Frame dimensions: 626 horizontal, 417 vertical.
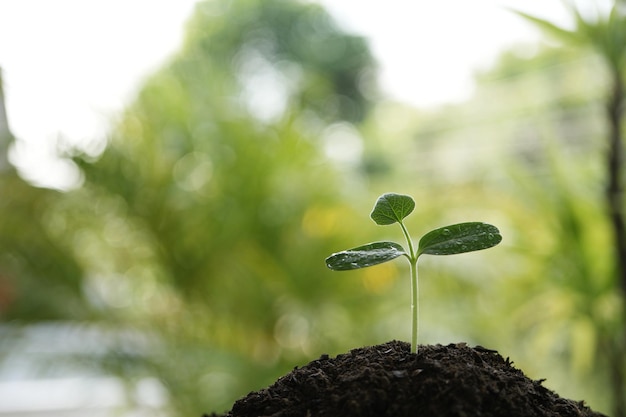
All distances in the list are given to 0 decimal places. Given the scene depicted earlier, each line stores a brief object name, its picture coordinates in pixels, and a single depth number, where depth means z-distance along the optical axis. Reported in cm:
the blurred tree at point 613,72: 141
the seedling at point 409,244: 40
